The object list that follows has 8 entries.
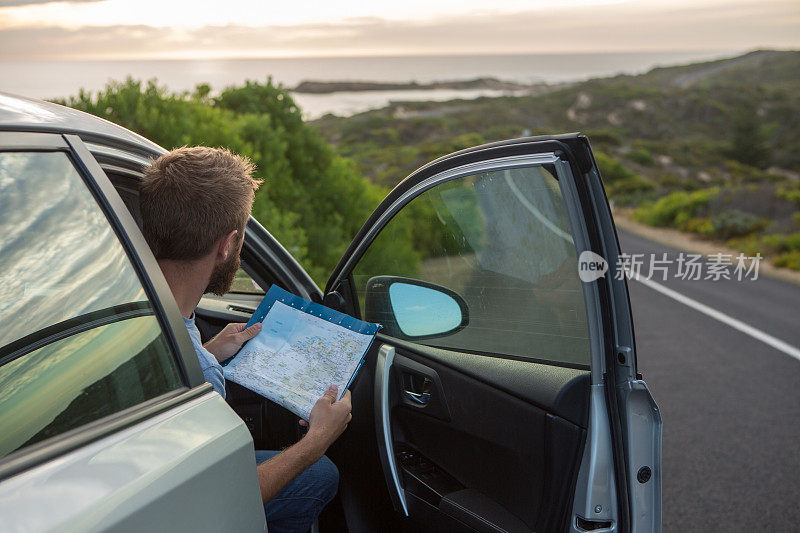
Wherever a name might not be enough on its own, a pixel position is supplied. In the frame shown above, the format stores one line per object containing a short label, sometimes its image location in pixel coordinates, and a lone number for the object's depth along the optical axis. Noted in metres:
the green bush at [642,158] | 58.66
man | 1.88
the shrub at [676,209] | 22.69
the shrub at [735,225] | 19.14
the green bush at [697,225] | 20.11
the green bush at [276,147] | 6.19
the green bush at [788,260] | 13.85
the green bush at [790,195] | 21.61
